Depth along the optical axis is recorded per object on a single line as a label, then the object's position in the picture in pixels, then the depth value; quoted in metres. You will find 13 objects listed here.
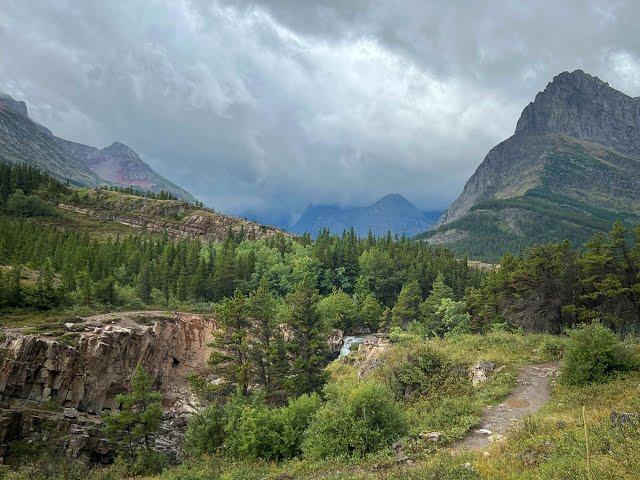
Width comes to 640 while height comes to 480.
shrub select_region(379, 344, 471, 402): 29.70
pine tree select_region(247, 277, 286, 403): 37.66
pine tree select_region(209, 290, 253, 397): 38.59
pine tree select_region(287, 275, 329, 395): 36.25
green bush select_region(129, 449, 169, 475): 28.25
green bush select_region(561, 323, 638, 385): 23.91
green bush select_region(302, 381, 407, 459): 19.97
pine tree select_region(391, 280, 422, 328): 77.38
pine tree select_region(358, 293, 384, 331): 82.44
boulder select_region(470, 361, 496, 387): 30.34
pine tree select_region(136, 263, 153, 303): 76.25
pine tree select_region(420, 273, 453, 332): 64.88
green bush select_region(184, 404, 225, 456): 28.23
